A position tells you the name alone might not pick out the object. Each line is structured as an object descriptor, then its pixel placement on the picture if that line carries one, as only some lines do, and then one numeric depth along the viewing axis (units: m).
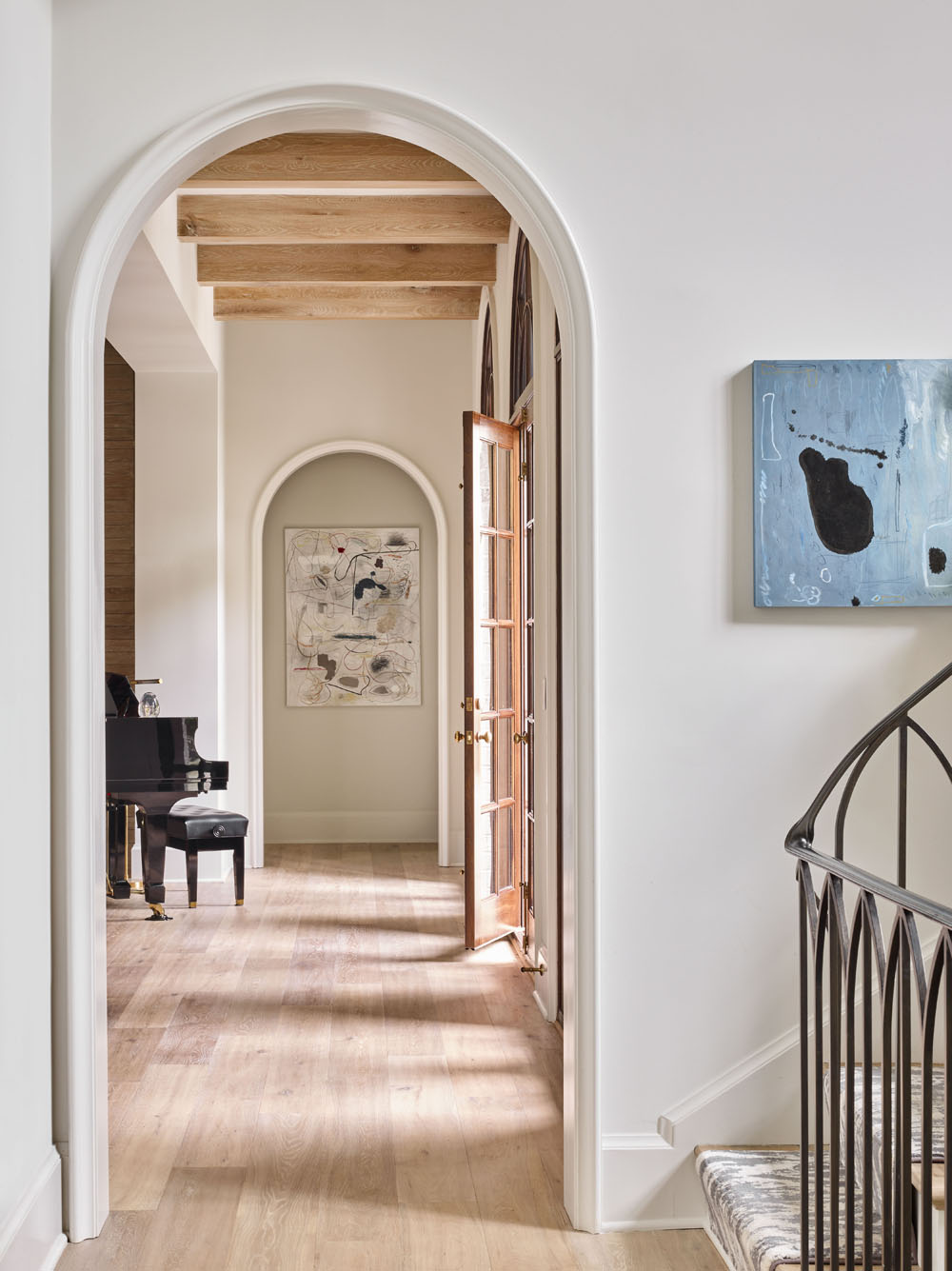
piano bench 5.95
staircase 1.69
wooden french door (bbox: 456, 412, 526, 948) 4.89
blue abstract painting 2.74
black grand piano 5.73
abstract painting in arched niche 7.67
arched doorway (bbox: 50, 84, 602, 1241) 2.62
